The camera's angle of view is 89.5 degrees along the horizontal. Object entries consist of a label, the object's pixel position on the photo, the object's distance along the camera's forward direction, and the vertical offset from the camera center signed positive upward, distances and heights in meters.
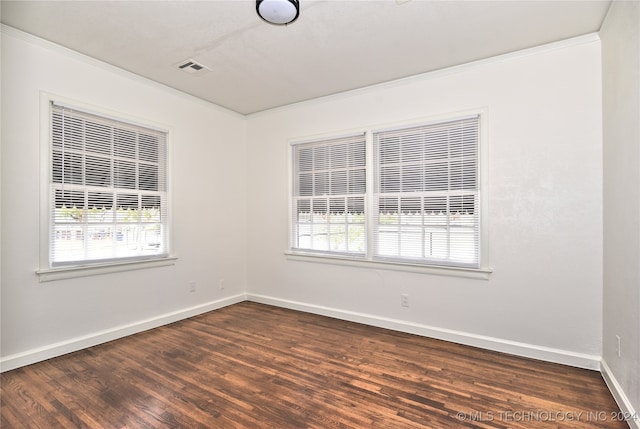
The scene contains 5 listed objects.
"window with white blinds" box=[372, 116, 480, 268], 3.23 +0.20
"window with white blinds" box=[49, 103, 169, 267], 2.96 +0.25
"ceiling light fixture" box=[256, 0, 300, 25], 2.14 +1.39
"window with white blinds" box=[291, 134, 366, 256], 3.93 +0.22
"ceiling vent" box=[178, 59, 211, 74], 3.21 +1.51
